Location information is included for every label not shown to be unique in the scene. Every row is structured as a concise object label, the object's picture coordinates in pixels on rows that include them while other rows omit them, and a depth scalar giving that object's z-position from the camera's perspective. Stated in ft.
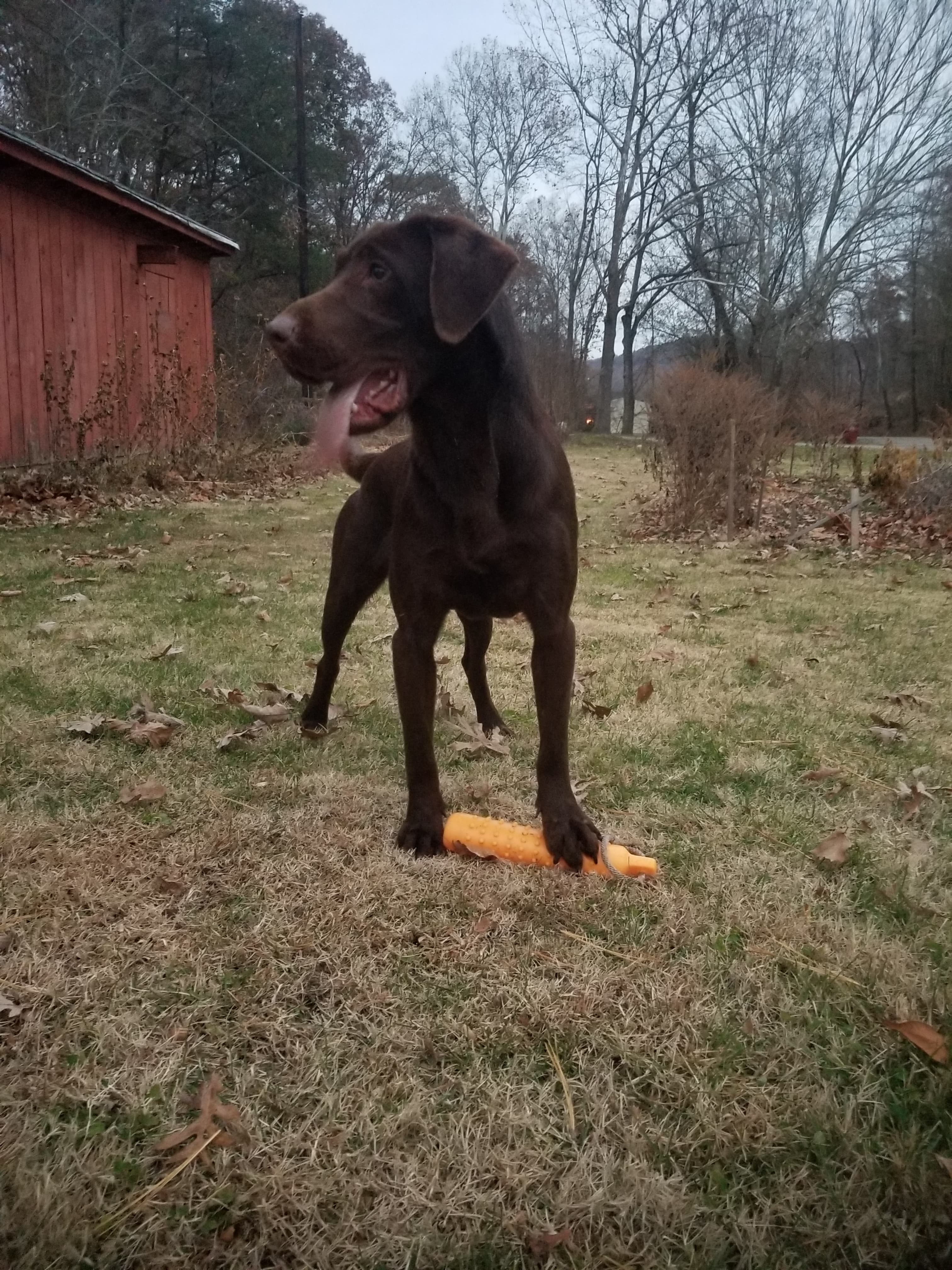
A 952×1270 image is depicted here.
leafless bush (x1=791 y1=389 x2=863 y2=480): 39.27
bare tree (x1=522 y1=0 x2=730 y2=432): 83.46
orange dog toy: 7.73
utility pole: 68.03
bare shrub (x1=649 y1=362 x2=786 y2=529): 30.96
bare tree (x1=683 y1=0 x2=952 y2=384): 74.33
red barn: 33.01
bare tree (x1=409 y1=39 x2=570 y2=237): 94.22
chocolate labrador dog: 7.39
